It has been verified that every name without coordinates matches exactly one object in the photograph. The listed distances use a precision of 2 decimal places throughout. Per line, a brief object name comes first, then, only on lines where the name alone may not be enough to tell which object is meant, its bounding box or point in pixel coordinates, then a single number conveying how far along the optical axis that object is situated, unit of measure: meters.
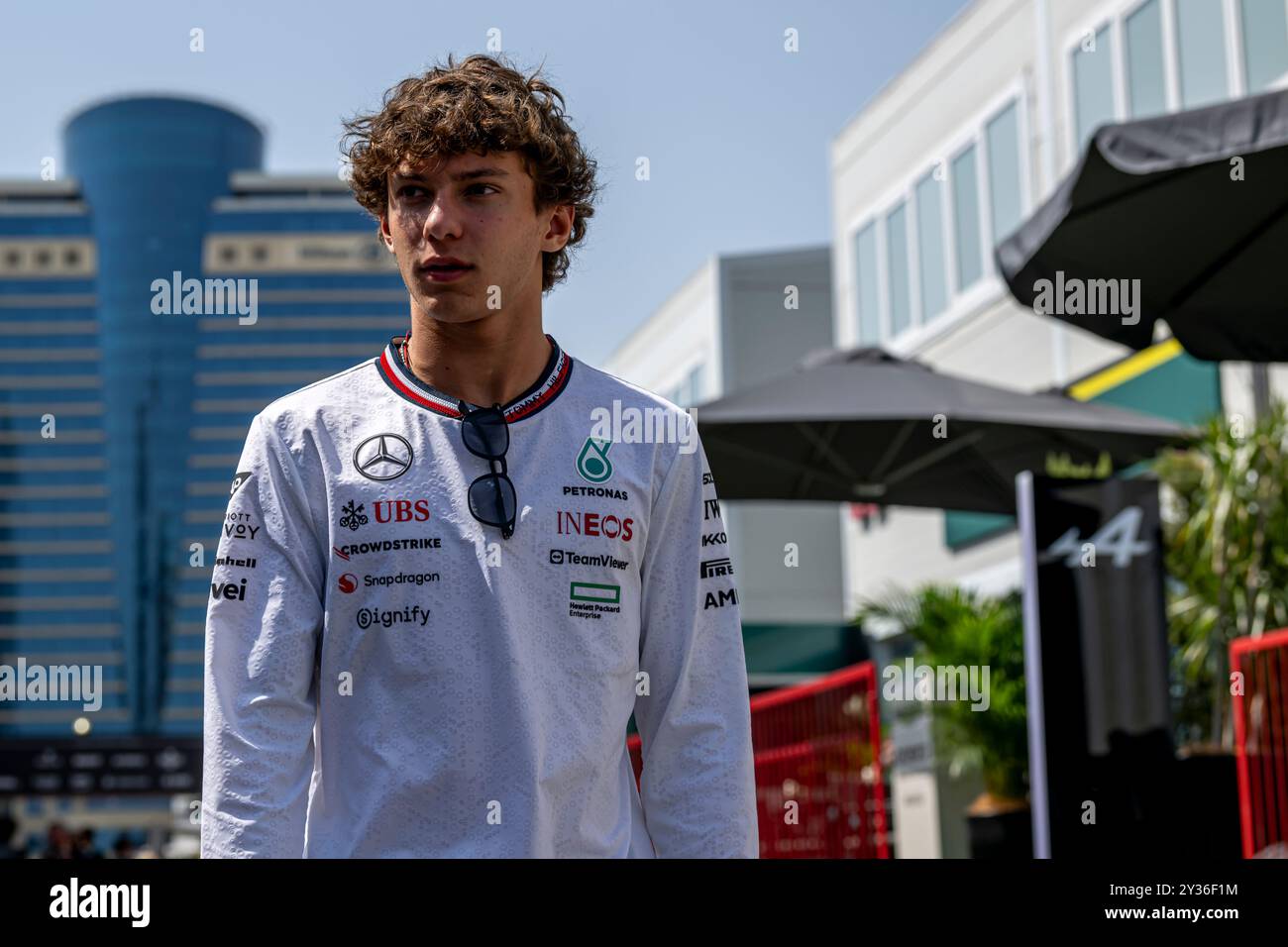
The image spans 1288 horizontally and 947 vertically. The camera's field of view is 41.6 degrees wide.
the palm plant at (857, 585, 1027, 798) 9.41
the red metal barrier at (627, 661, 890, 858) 7.34
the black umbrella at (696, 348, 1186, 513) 8.39
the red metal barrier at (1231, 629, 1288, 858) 6.07
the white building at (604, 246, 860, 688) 29.81
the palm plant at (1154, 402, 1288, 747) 9.05
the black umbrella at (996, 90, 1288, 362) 5.06
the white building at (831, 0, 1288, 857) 13.55
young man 2.02
